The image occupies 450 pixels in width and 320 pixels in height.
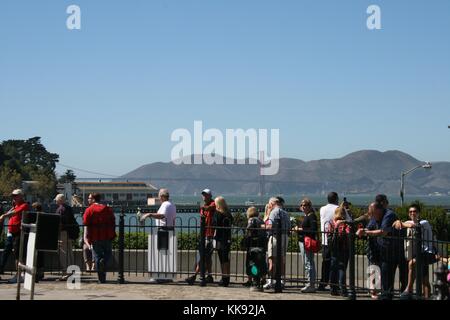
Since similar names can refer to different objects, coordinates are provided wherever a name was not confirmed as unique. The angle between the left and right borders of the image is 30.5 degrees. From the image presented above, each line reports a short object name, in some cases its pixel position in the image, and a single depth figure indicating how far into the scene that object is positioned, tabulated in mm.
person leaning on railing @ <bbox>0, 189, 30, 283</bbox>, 16734
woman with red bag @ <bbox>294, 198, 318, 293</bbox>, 15734
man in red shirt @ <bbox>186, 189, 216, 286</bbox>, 16734
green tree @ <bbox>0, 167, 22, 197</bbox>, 137750
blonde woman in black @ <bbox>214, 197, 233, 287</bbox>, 16625
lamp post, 56081
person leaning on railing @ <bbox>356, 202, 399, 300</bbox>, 14375
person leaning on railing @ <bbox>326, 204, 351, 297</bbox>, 15203
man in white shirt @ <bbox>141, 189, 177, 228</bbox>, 16984
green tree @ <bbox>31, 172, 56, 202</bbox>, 155875
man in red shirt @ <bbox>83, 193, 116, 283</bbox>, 16641
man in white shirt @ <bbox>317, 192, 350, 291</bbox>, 15797
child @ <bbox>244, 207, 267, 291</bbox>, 15562
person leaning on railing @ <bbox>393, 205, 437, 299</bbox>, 13961
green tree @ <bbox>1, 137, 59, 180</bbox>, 184375
